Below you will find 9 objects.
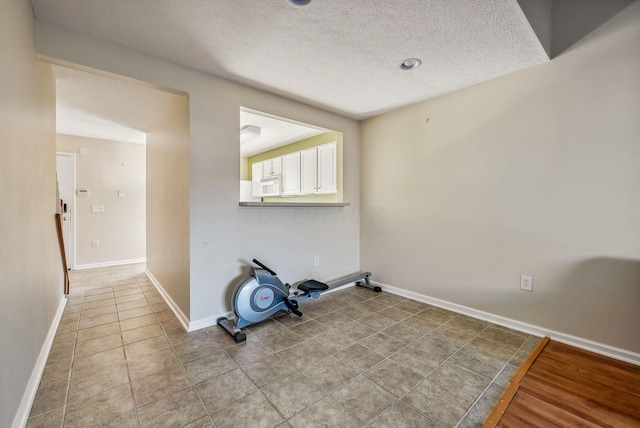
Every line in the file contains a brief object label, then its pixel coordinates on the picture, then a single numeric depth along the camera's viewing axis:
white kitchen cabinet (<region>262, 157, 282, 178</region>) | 5.23
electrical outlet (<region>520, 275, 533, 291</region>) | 2.39
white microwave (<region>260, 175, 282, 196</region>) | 5.21
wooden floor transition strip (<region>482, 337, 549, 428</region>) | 1.43
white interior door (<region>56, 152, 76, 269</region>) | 4.53
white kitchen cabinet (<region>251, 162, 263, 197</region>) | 5.88
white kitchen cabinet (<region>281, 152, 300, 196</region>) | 4.71
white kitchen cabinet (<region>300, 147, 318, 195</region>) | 4.27
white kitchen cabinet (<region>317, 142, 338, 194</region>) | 3.90
